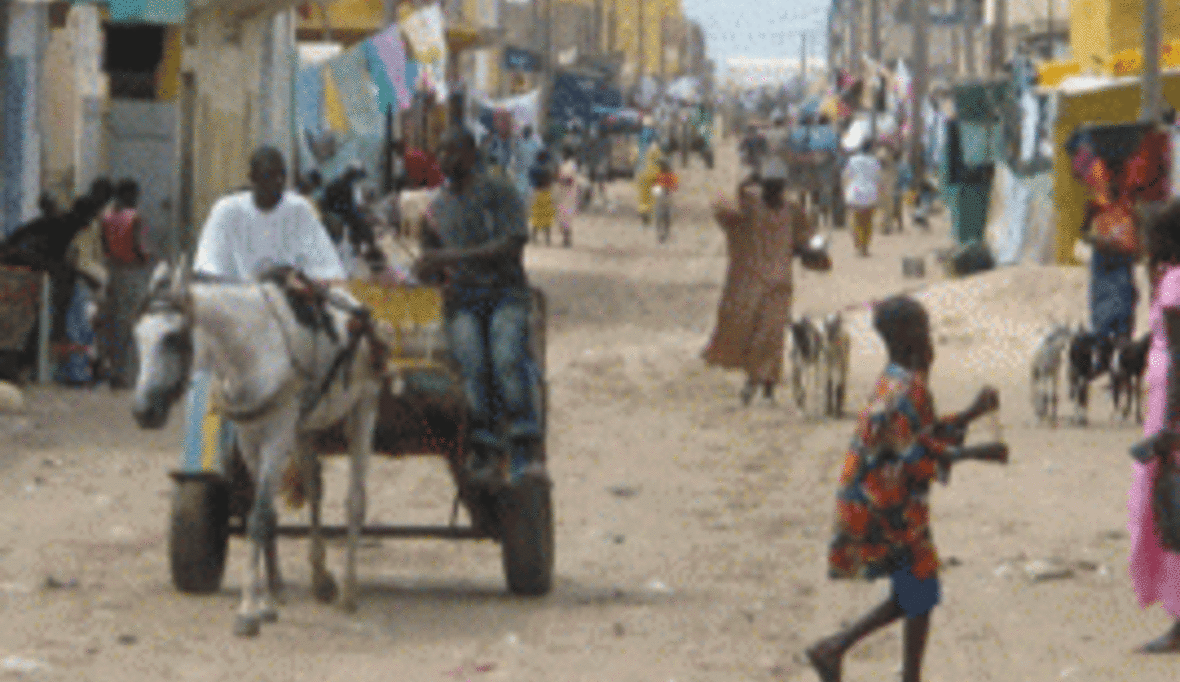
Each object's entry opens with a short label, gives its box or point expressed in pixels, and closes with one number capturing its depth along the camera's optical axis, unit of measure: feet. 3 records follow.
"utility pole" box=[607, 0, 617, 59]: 398.01
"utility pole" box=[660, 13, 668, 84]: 480.23
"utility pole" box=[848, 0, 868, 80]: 389.60
